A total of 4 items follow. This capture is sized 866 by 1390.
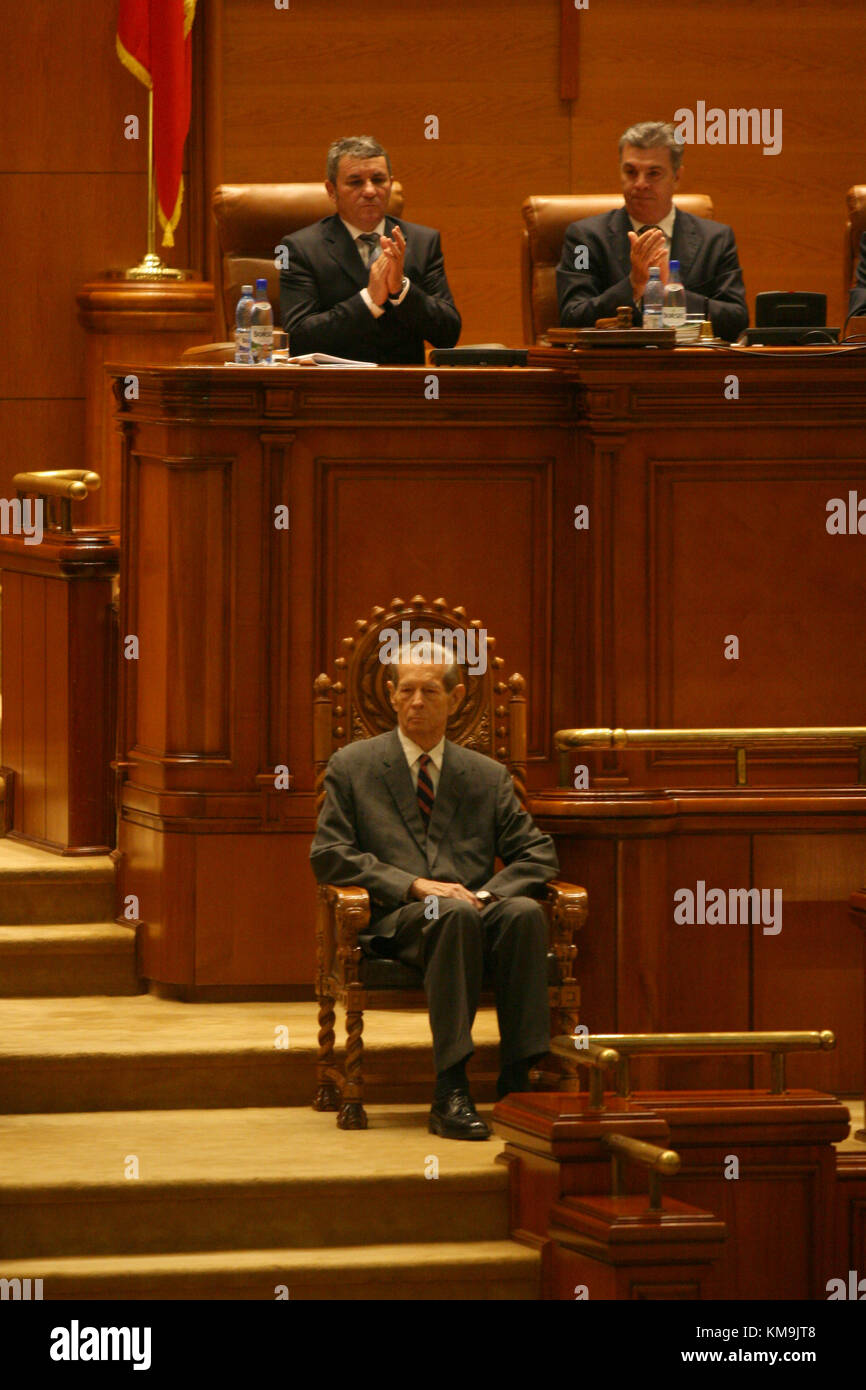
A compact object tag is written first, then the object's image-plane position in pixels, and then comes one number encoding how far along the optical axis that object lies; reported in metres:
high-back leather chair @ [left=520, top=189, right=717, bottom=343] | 13.51
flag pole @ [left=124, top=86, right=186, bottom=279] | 16.12
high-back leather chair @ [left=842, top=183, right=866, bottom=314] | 13.66
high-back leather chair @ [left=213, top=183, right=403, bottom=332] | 13.50
